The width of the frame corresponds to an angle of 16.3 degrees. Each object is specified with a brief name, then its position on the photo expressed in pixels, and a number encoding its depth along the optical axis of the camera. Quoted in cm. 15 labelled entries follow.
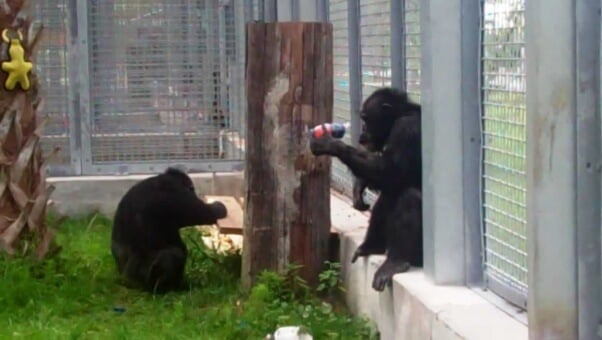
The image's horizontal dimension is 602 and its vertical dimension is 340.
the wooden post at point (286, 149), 1245
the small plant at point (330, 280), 1252
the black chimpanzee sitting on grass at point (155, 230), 1385
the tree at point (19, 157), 1386
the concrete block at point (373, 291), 1092
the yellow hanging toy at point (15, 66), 1388
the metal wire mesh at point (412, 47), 1129
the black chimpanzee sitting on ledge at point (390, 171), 1043
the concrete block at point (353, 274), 1163
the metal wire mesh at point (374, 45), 1266
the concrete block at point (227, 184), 1921
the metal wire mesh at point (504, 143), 812
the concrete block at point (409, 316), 879
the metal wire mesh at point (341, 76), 1495
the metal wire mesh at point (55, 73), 1947
